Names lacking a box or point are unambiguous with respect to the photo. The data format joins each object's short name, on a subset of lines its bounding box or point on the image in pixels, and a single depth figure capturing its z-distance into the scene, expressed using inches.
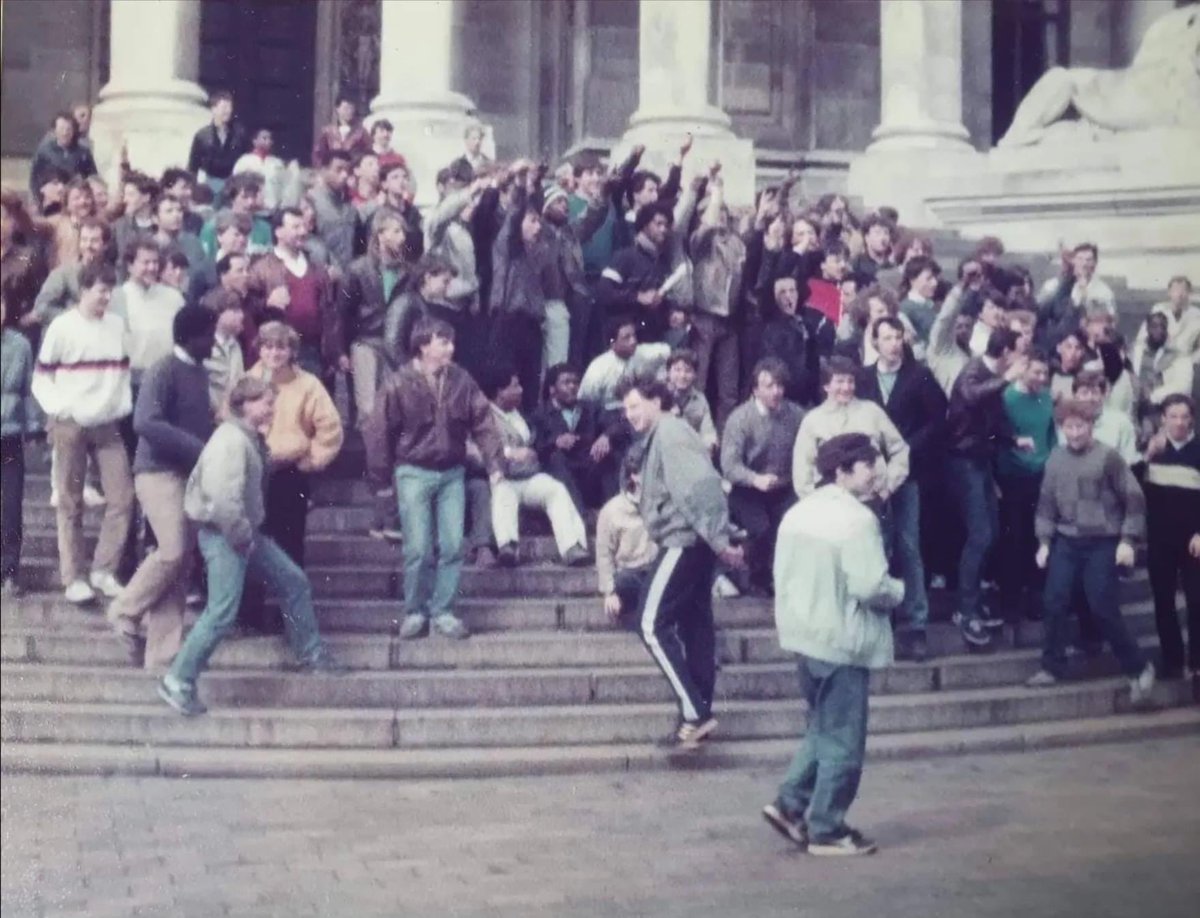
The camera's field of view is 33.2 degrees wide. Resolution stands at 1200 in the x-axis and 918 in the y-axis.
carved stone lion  431.2
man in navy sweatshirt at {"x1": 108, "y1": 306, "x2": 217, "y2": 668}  402.3
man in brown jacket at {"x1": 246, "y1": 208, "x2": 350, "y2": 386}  470.9
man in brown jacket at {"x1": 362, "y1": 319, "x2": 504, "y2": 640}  444.8
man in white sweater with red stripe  383.9
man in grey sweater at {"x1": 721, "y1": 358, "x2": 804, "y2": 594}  455.8
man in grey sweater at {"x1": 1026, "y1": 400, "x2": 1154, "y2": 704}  429.4
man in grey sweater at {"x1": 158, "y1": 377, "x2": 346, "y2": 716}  401.1
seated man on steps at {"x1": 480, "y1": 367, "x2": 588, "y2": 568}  470.9
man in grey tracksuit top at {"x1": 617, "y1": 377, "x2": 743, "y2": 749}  409.4
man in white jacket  341.7
